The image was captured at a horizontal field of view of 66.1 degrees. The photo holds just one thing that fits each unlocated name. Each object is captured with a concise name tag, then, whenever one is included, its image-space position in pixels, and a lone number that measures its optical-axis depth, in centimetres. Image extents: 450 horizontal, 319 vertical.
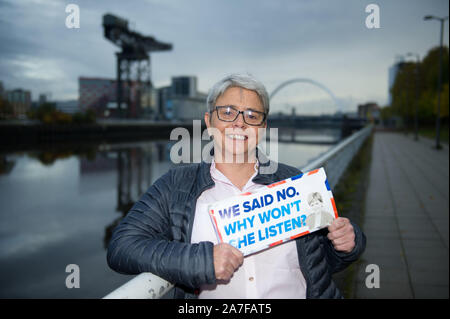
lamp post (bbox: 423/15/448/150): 2004
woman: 130
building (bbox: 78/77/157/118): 7256
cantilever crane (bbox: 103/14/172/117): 6396
